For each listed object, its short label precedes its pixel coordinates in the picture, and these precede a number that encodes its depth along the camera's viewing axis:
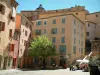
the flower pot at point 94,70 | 10.01
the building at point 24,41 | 26.72
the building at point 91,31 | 37.61
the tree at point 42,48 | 26.16
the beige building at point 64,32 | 28.82
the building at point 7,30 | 21.78
